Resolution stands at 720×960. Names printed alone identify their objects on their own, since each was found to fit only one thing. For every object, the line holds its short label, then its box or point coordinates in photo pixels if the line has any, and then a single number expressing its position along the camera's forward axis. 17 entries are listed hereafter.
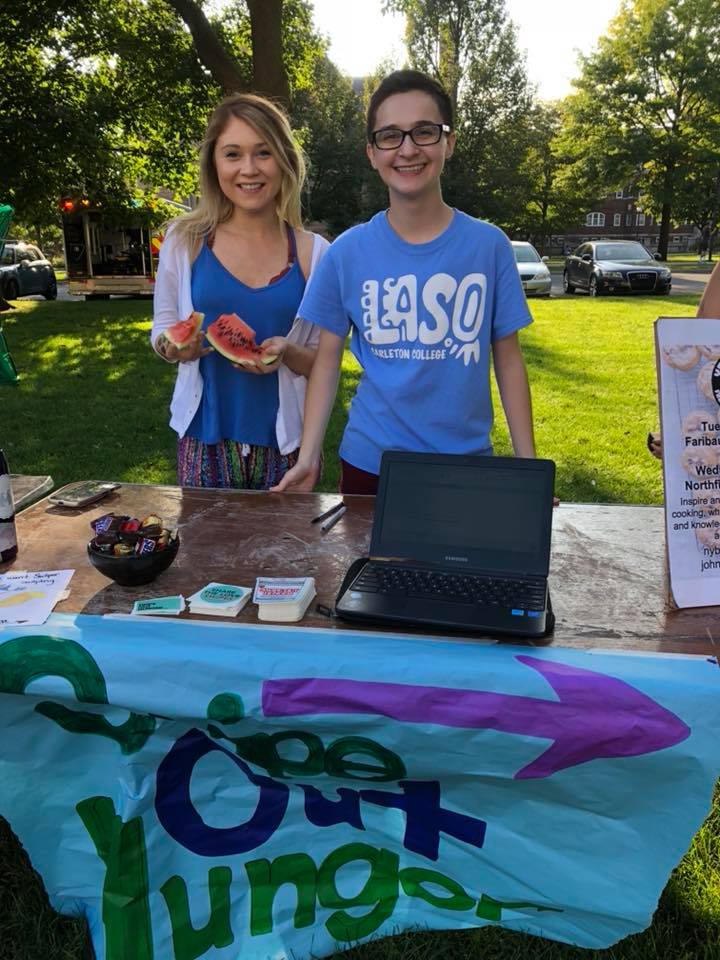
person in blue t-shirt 2.23
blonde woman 2.68
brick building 72.25
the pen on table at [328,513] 2.37
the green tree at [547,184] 41.12
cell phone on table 2.55
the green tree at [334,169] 38.34
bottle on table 2.02
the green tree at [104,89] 14.16
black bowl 1.88
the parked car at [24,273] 19.72
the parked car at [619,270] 19.12
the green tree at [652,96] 34.09
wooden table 1.76
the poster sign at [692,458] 1.77
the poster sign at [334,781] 1.59
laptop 1.70
